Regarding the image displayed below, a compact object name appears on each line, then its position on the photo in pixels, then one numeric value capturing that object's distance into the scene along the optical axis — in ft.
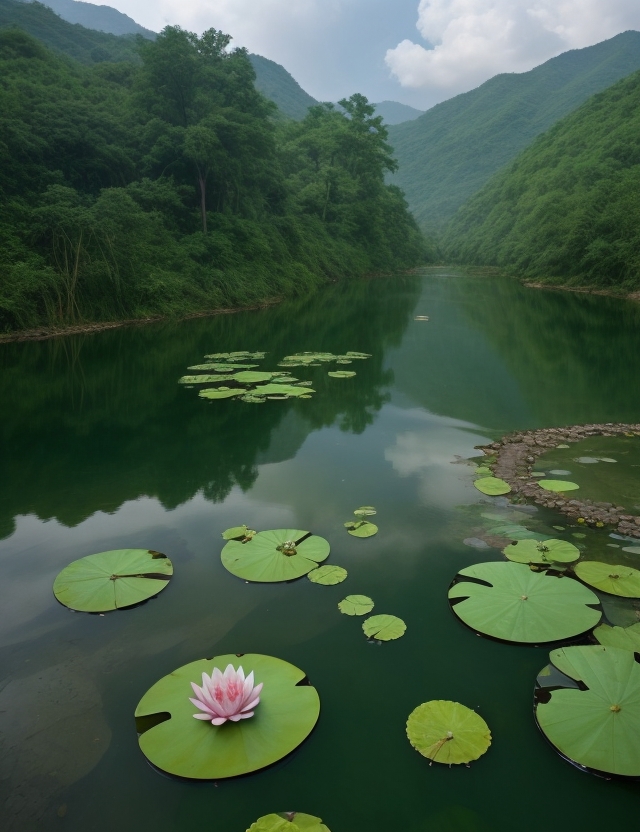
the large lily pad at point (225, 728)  6.92
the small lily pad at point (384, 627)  9.52
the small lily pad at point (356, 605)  10.19
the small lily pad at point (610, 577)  10.53
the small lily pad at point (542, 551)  11.69
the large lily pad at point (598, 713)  6.90
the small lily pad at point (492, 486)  15.66
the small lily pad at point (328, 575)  11.19
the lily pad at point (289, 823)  5.93
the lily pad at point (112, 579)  10.64
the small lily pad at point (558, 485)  15.61
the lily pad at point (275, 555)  11.48
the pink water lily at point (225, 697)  7.30
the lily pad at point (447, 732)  7.09
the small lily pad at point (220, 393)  25.70
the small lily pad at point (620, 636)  8.96
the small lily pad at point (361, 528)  13.27
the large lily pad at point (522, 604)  9.48
